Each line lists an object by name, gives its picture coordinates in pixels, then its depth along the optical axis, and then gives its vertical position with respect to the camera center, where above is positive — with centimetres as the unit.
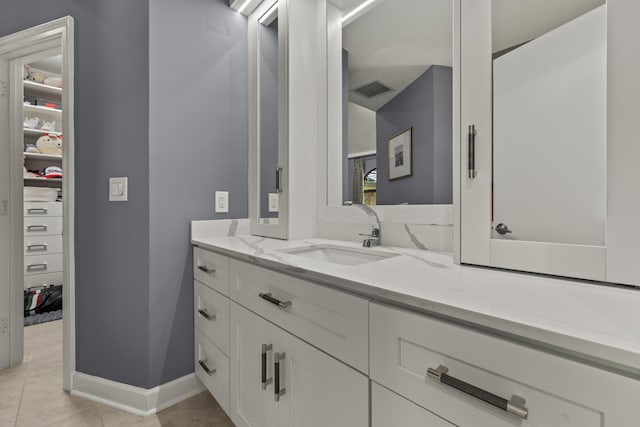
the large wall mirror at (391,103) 121 +49
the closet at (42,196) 295 +16
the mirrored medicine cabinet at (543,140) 69 +19
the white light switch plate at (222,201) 183 +7
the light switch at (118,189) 159 +12
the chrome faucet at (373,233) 136 -9
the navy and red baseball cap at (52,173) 320 +41
